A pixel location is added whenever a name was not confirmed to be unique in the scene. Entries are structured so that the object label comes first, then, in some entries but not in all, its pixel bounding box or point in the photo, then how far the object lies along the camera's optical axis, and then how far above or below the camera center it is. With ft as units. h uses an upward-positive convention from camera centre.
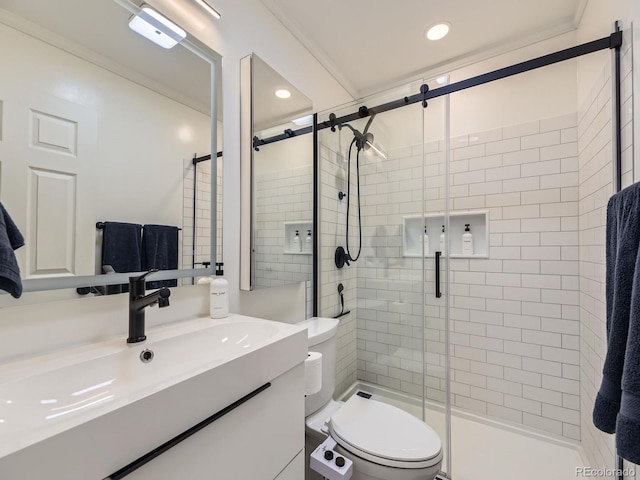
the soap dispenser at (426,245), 6.68 +0.01
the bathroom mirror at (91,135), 2.54 +1.21
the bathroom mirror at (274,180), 4.56 +1.24
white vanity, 1.54 -1.20
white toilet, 3.75 -2.84
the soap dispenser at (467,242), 6.96 +0.09
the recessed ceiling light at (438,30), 5.76 +4.56
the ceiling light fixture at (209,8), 3.91 +3.41
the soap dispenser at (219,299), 3.83 -0.75
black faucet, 2.87 -0.61
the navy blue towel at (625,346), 2.31 -0.92
